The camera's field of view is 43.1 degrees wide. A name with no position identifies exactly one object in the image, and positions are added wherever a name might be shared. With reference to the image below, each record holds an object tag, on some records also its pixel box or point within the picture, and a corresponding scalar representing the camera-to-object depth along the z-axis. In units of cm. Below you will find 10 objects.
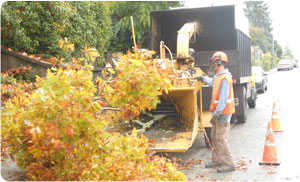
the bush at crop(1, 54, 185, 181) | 403
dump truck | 896
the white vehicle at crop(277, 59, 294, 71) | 5016
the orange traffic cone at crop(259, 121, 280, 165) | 636
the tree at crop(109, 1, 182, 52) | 1805
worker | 610
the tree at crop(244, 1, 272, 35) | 7981
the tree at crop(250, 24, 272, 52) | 4912
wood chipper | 660
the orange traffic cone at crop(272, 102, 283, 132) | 919
